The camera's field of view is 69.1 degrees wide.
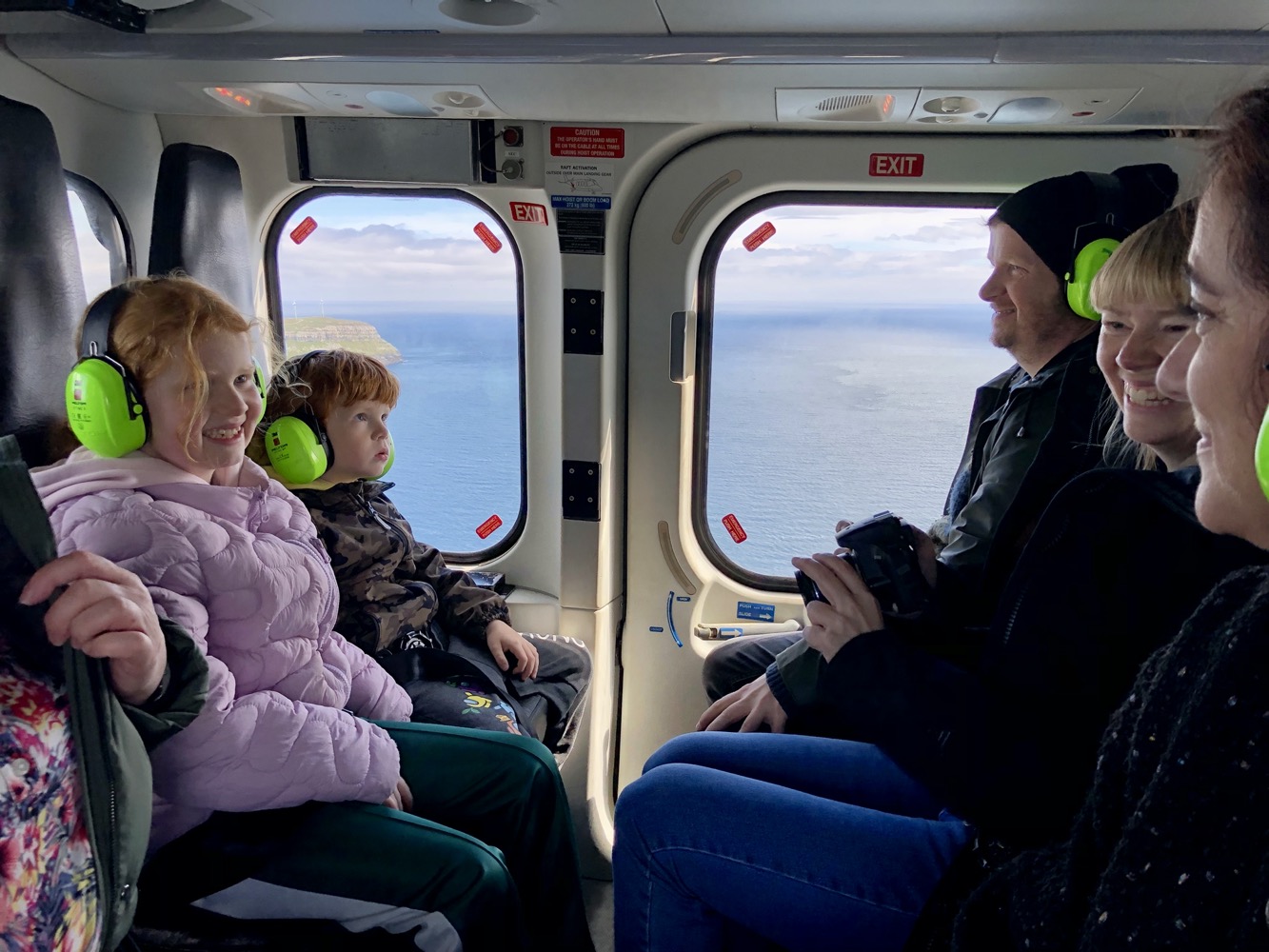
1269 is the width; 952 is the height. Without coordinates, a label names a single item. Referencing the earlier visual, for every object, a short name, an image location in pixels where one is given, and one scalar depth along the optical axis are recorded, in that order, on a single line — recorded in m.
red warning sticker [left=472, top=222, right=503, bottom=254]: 3.10
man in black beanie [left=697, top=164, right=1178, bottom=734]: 1.85
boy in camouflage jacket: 2.37
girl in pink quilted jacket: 1.60
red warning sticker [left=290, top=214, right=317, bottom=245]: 3.21
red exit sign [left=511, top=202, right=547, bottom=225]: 2.95
